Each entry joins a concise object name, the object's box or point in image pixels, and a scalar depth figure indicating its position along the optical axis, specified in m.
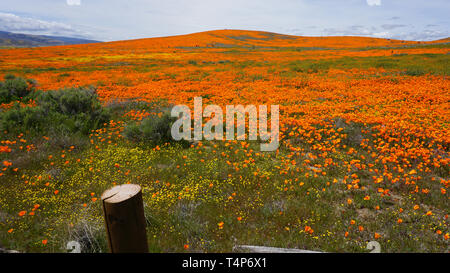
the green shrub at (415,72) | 18.02
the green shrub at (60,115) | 8.02
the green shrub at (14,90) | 12.66
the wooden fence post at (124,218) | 2.09
